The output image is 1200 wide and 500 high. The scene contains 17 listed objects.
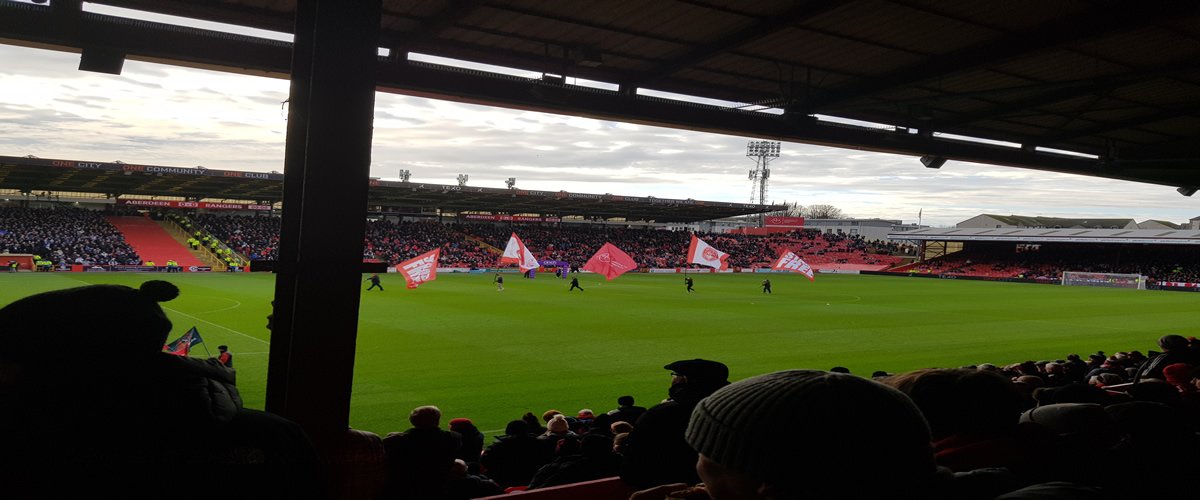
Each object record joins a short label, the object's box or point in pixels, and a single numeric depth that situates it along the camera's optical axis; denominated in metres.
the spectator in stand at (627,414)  6.05
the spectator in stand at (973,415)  2.40
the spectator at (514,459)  5.16
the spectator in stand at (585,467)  4.00
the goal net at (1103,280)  48.25
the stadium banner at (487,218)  65.75
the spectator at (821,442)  1.16
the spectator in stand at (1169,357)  6.86
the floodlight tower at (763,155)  96.12
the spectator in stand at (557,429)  5.77
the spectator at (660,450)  2.71
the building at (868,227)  101.19
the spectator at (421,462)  3.36
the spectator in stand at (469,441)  5.45
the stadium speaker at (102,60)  4.76
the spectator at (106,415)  1.33
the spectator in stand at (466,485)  3.55
